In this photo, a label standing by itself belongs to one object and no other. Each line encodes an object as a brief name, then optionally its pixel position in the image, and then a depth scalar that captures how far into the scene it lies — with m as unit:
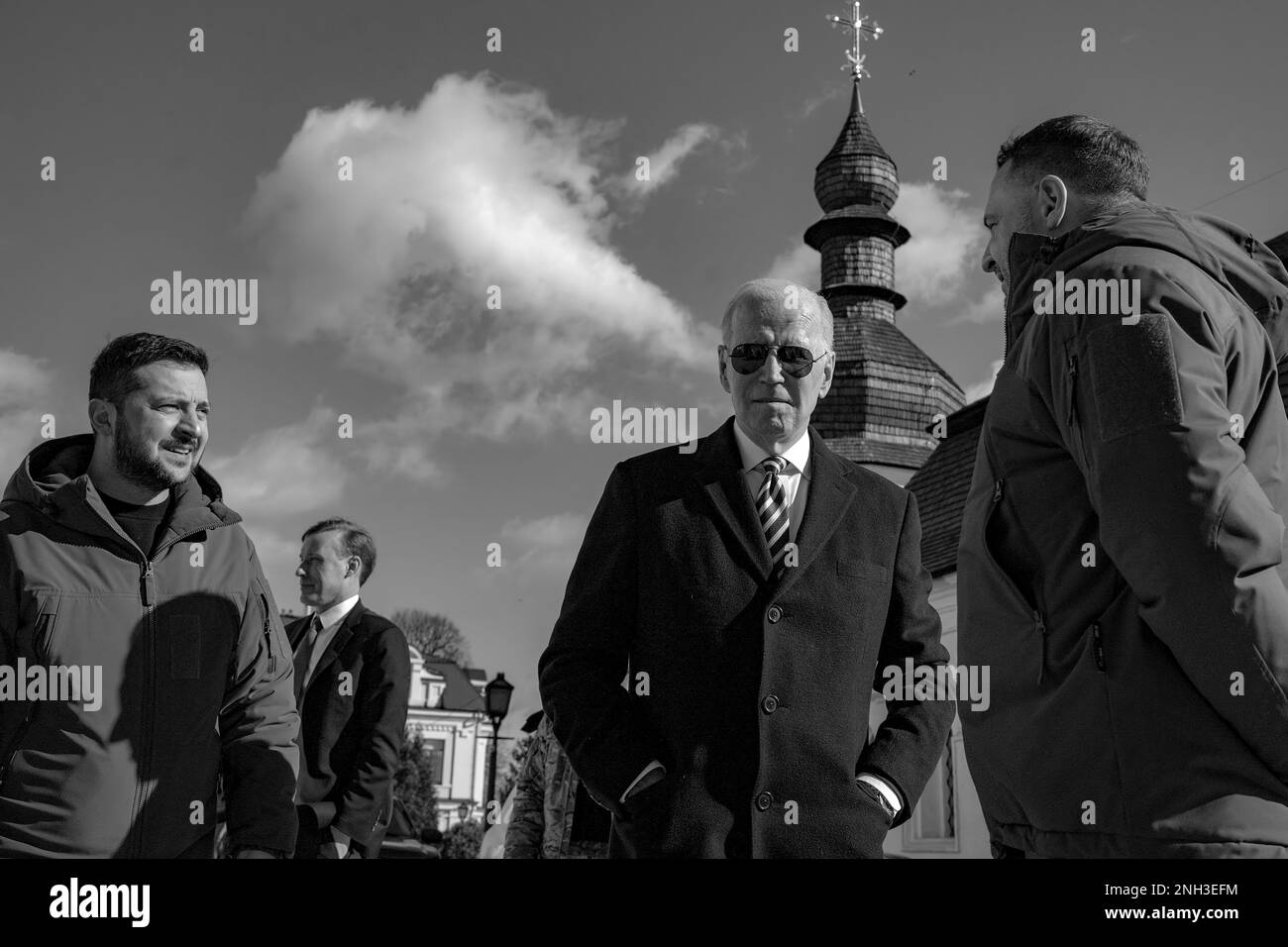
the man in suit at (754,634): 3.00
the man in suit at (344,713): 5.31
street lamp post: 12.38
